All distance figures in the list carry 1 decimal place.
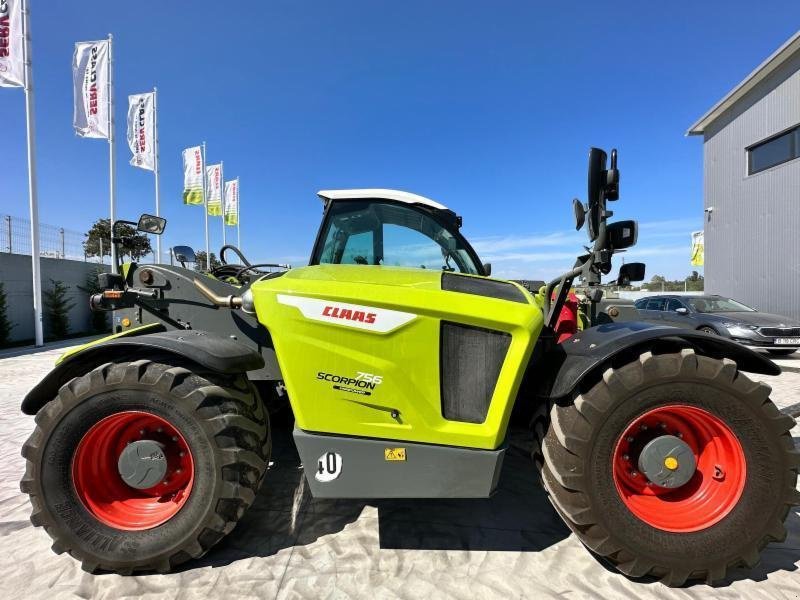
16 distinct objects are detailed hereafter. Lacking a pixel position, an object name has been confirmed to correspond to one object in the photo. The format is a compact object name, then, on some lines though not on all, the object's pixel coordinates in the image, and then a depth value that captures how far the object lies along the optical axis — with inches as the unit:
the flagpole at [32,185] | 430.0
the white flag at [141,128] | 600.4
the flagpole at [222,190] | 869.8
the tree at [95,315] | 596.1
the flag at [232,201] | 974.4
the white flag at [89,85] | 494.6
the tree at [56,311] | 522.3
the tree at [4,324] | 443.8
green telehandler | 75.7
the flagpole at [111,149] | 510.3
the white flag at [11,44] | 420.5
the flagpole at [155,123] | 619.2
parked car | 334.6
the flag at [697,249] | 928.9
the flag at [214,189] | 864.9
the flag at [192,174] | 747.4
